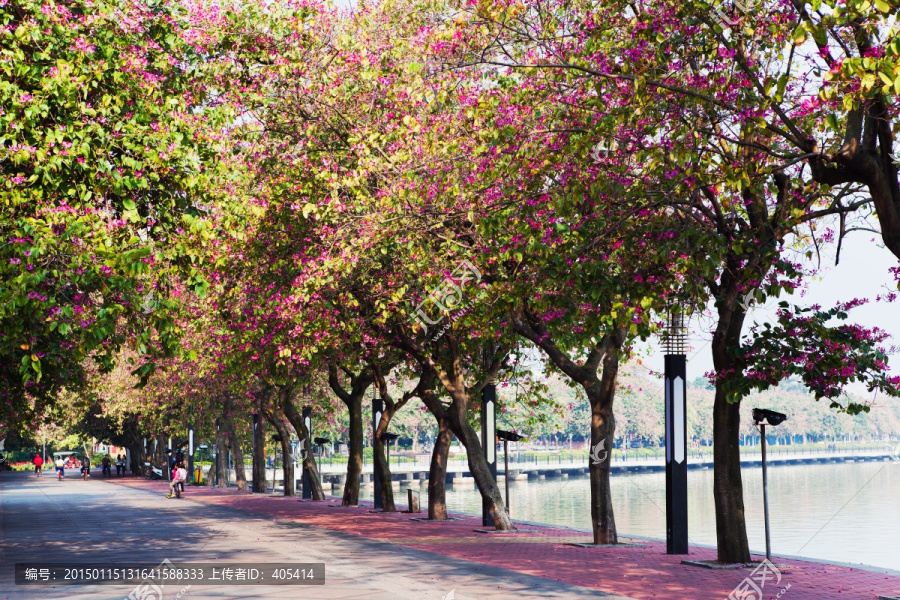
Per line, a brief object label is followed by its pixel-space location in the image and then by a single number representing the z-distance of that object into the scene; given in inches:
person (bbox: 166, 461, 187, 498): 1449.3
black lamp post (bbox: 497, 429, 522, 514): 863.6
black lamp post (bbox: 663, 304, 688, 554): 653.3
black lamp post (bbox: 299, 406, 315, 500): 1422.2
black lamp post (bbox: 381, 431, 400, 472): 1130.7
